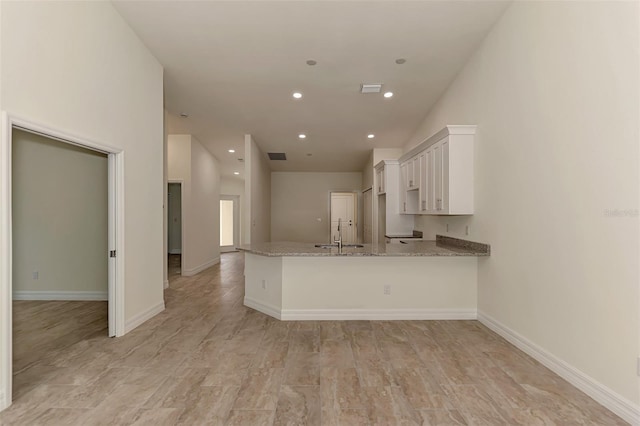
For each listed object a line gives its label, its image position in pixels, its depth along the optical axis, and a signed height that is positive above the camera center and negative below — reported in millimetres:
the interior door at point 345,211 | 10625 +22
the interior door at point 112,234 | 3227 -235
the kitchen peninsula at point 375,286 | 3773 -905
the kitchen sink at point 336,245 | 4190 -460
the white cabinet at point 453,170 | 3812 +515
